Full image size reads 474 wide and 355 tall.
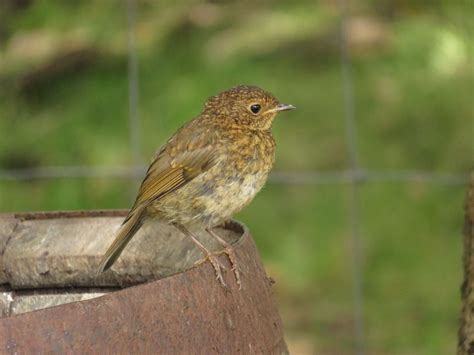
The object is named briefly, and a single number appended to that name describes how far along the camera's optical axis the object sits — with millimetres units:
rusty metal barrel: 5395
